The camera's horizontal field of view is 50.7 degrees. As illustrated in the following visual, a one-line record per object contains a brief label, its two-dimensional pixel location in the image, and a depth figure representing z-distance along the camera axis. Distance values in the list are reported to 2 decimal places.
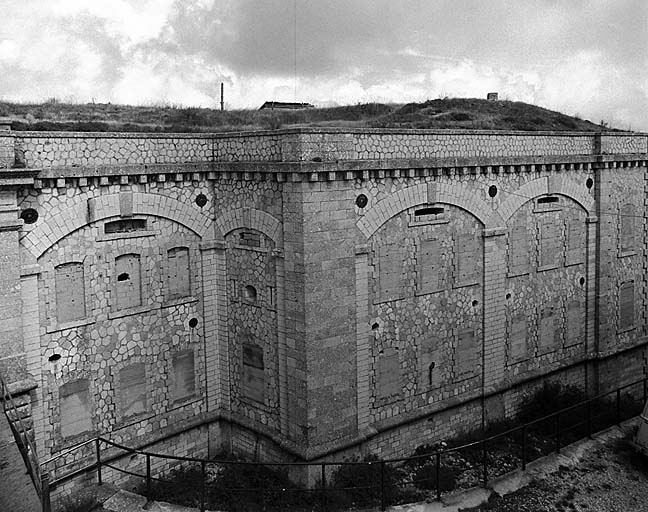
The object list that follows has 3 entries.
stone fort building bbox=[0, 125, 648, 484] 13.16
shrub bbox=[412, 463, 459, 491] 14.52
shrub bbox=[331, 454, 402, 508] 13.66
